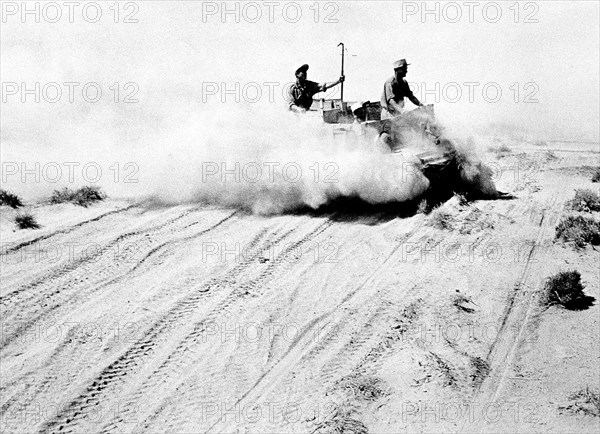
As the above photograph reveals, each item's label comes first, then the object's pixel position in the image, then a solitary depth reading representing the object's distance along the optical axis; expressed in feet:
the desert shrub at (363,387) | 19.49
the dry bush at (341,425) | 17.97
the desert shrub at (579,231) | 31.48
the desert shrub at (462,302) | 24.97
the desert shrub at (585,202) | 37.37
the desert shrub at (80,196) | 35.53
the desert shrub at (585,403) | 18.93
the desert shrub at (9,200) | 33.86
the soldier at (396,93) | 39.91
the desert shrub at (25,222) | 31.12
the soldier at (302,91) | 42.11
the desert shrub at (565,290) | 25.17
